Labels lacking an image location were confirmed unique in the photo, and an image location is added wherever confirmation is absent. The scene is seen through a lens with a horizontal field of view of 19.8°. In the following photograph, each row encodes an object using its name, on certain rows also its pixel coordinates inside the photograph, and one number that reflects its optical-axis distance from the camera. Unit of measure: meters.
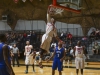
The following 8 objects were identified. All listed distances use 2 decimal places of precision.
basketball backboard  10.41
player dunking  9.50
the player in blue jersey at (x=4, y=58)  7.82
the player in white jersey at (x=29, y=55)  17.64
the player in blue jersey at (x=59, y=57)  14.04
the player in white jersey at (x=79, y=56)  15.47
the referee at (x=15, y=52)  22.11
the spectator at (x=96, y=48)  25.70
